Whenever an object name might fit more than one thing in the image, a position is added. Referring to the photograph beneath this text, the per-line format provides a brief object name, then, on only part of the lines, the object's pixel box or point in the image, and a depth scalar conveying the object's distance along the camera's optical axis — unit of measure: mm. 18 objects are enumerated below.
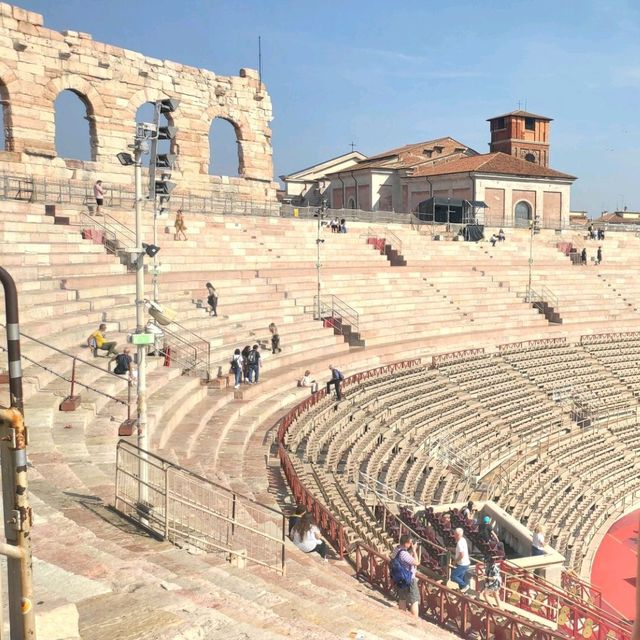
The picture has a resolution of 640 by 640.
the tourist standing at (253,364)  18109
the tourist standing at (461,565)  11031
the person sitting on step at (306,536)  10016
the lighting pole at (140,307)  9273
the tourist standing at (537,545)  14359
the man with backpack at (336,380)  18562
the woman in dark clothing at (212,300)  20703
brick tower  64875
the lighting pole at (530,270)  33062
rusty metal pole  3156
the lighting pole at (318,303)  24188
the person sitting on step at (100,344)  14445
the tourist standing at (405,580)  9039
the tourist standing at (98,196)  24703
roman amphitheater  7438
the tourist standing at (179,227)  25188
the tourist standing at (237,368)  17594
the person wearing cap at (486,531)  14203
